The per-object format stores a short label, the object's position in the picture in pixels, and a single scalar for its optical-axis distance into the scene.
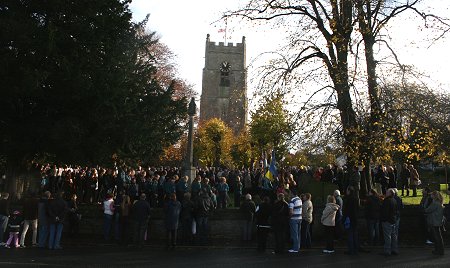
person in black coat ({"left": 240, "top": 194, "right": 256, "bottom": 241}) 15.52
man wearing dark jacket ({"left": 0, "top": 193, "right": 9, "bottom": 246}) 14.02
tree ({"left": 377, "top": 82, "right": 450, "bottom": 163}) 17.36
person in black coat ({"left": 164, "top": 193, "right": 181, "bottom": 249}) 14.14
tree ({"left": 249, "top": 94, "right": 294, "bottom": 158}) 19.12
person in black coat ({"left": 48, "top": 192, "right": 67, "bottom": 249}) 13.73
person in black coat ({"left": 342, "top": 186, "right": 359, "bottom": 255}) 12.87
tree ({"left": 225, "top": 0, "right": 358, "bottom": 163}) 17.92
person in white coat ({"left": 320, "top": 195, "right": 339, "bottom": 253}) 13.19
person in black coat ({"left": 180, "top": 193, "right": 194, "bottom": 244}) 14.98
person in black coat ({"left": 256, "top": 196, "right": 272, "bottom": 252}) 13.37
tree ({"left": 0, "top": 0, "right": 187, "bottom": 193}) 16.23
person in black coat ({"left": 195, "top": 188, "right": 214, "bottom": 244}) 14.99
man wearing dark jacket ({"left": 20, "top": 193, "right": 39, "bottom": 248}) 14.12
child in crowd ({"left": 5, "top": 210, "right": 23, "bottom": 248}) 13.80
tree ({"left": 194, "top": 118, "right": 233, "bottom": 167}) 60.50
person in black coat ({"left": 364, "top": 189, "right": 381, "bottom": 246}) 14.22
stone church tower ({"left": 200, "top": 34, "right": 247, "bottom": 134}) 90.00
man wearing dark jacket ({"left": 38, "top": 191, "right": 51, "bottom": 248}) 14.05
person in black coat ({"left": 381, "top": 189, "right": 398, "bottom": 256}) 12.60
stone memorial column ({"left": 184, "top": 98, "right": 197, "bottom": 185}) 20.25
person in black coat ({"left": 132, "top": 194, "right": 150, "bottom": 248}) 14.77
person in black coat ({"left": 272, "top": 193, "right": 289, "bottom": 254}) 13.09
